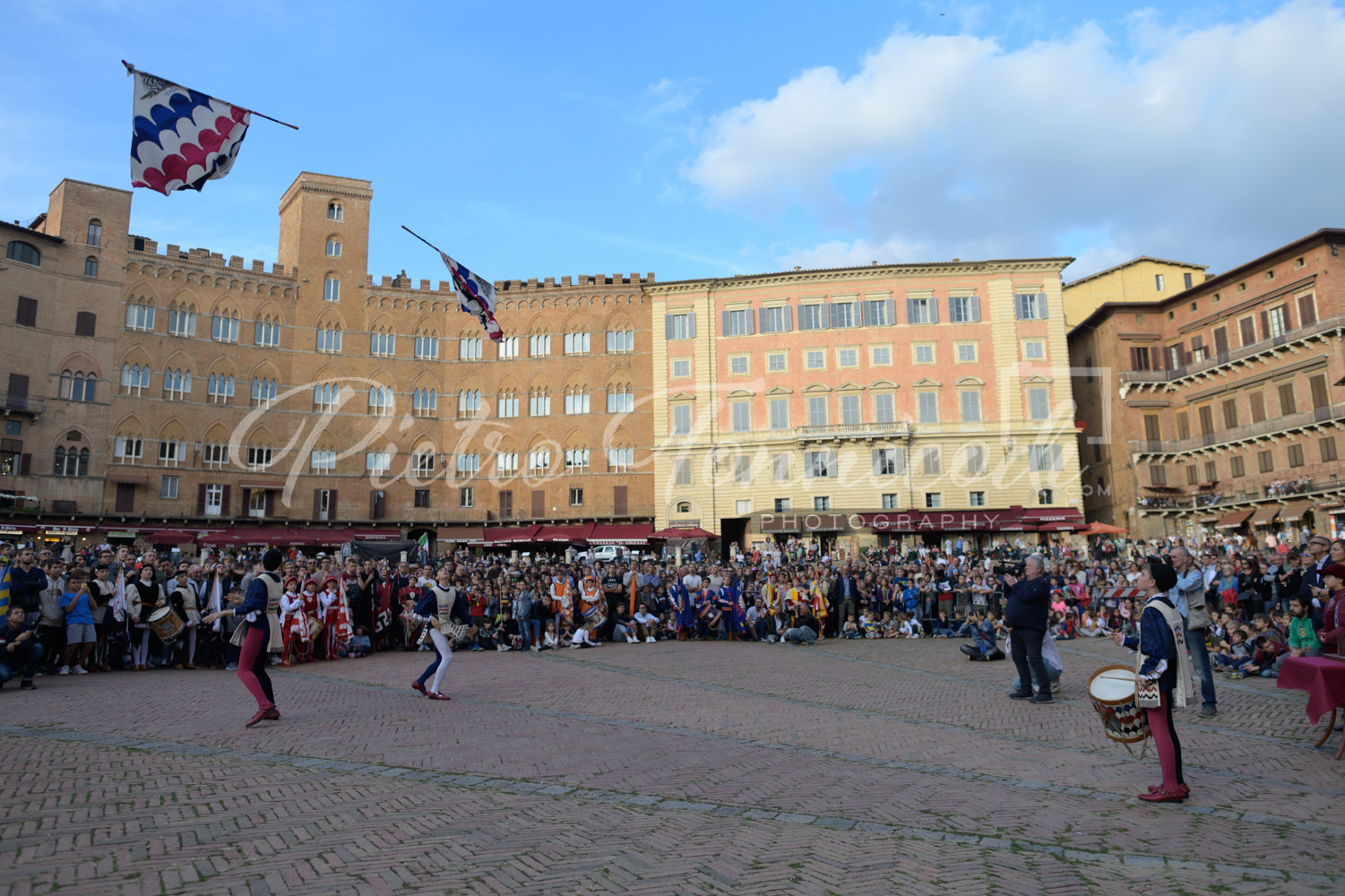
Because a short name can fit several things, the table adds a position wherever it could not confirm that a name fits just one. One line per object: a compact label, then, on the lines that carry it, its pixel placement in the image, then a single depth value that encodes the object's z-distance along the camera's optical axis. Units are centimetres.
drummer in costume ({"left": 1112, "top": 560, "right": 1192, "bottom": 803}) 653
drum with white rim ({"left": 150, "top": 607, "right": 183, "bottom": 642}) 1417
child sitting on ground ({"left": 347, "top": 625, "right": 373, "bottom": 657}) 1698
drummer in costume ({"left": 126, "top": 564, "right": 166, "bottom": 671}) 1429
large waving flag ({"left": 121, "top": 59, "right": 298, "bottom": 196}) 1115
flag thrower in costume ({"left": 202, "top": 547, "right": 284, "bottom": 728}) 947
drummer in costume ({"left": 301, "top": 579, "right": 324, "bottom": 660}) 1592
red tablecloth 786
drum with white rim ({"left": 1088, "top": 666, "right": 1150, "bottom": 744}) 684
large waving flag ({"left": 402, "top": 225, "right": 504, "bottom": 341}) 1850
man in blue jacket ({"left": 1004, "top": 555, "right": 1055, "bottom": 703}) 1095
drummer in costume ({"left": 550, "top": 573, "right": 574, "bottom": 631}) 1881
